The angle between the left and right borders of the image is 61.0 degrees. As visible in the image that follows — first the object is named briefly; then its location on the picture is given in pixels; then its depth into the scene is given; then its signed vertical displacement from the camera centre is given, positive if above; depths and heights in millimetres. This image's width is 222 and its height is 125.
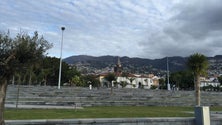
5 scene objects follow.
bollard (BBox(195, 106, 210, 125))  8251 -1626
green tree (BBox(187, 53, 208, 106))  20402 +1619
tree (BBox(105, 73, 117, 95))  30275 +164
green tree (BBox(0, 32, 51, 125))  5677 +703
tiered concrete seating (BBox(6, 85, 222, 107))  16733 -2163
